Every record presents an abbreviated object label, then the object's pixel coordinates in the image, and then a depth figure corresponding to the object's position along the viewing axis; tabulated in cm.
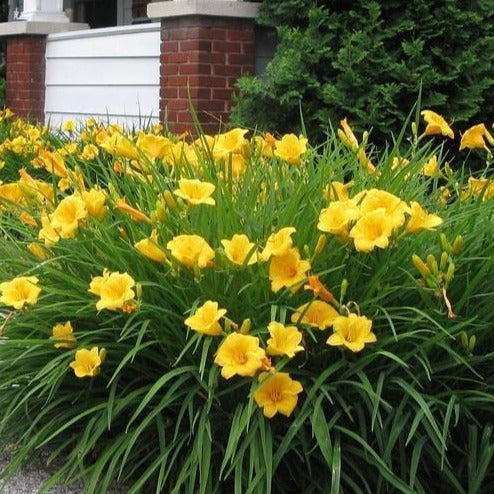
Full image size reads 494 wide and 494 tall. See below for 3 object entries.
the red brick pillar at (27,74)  1026
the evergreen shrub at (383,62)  632
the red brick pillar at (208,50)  748
